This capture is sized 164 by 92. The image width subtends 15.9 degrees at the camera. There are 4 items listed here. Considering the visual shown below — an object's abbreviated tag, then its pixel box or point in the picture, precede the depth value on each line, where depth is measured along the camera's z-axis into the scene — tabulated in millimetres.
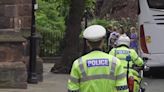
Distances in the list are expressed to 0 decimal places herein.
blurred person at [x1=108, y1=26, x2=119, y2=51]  25406
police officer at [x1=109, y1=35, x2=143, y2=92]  10219
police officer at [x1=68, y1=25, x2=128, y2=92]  6004
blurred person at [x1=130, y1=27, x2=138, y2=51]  25164
